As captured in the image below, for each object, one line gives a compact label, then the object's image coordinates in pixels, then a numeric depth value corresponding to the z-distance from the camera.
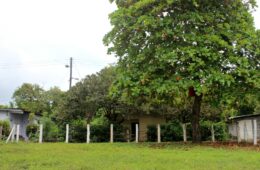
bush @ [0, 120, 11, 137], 28.58
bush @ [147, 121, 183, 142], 29.31
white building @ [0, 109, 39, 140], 33.16
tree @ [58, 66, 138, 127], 28.06
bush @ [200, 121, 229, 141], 30.25
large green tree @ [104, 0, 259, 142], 17.03
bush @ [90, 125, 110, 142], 28.39
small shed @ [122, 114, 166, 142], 32.38
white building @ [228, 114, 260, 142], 27.16
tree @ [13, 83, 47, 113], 60.11
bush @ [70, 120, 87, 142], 27.95
